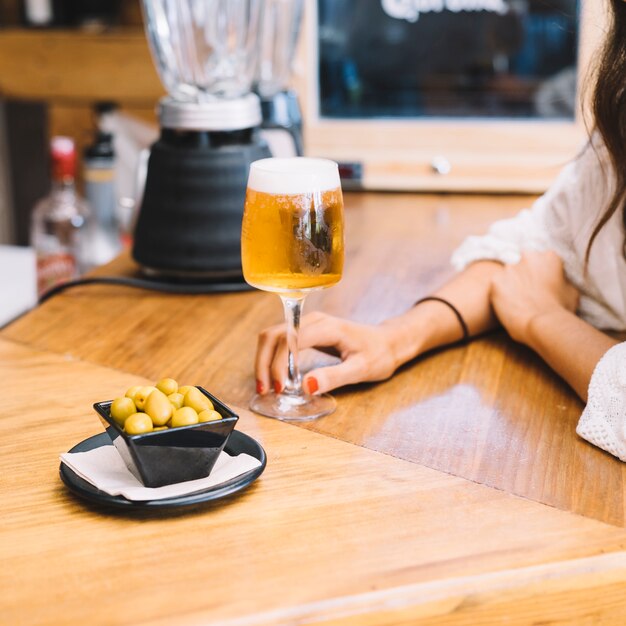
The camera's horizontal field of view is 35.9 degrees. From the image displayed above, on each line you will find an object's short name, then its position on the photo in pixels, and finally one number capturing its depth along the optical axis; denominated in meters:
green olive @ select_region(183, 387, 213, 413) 0.82
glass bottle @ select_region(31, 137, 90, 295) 1.92
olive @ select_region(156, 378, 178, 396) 0.83
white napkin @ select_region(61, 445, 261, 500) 0.79
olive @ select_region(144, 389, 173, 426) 0.80
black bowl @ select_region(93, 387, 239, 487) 0.78
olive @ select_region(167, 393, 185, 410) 0.82
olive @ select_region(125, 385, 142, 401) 0.81
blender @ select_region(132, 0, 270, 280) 1.44
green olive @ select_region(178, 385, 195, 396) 0.83
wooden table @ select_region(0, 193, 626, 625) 0.69
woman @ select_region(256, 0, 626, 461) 1.05
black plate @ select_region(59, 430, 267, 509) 0.78
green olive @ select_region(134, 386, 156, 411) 0.81
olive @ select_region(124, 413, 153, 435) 0.79
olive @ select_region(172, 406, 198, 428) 0.80
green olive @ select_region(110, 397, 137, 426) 0.80
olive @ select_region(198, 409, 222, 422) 0.80
